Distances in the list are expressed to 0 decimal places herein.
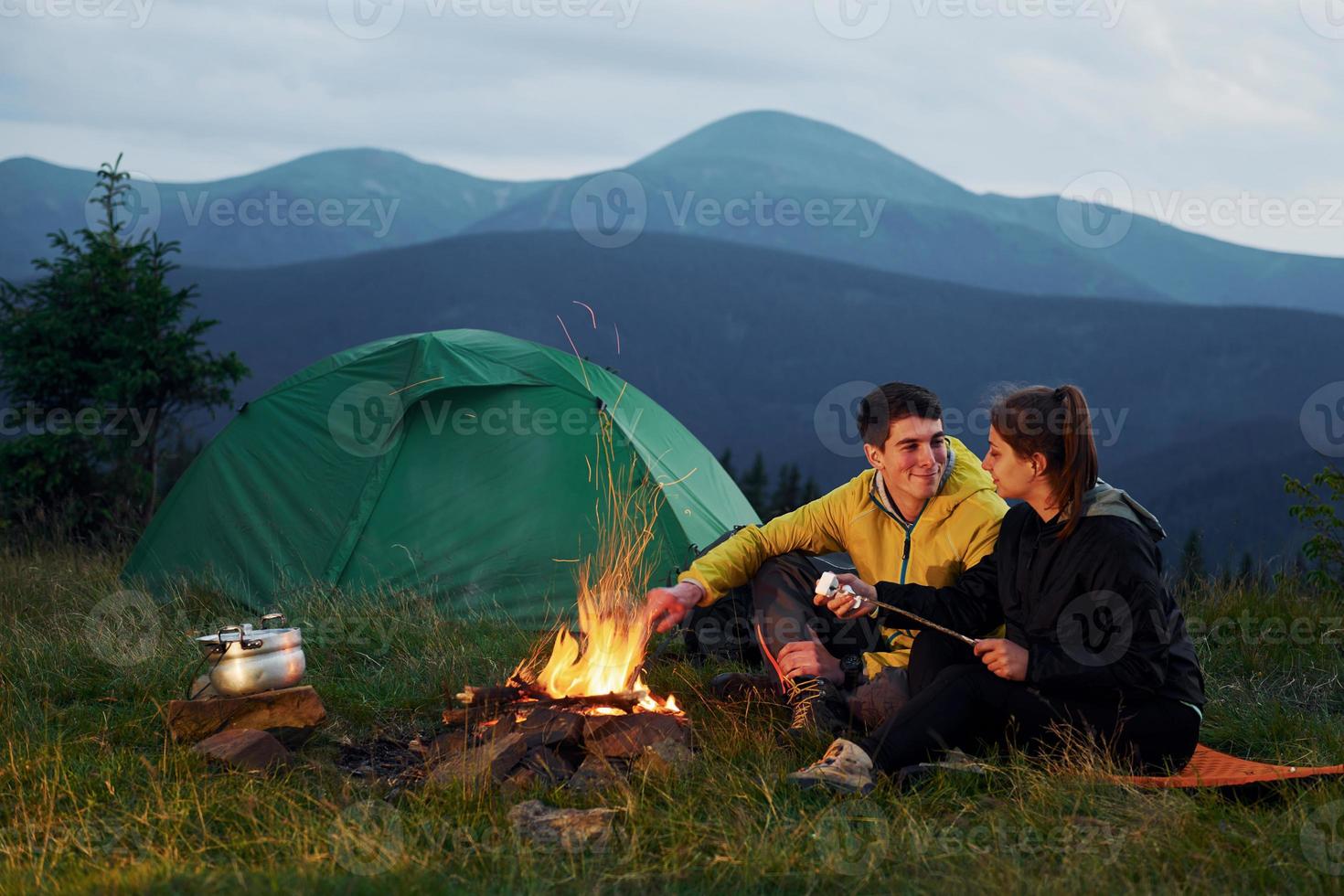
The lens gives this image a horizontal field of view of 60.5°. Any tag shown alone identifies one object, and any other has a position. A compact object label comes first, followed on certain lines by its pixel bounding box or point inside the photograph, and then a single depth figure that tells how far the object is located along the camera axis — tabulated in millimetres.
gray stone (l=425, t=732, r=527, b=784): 3609
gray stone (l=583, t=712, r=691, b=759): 3830
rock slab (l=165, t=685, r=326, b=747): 4164
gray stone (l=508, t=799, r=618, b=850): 3209
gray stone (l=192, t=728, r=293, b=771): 3844
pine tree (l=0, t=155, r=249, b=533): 9672
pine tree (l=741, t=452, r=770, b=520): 24934
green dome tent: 6668
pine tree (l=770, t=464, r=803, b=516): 23861
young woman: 3533
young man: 4277
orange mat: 3484
